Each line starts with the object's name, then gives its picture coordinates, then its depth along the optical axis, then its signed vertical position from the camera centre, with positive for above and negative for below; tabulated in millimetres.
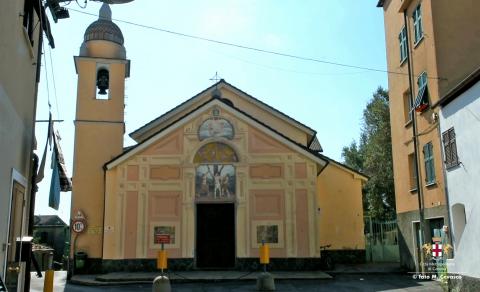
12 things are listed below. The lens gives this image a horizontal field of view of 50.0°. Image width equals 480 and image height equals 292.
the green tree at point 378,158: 42625 +7012
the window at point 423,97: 17603 +4958
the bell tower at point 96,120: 22906 +5762
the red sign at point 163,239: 16547 +210
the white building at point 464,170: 12094 +1814
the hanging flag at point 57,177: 12922 +1796
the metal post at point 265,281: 15641 -1099
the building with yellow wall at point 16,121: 8828 +2425
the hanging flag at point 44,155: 12312 +2130
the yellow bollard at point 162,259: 14728 -388
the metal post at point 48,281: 8141 -546
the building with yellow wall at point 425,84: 16766 +5485
